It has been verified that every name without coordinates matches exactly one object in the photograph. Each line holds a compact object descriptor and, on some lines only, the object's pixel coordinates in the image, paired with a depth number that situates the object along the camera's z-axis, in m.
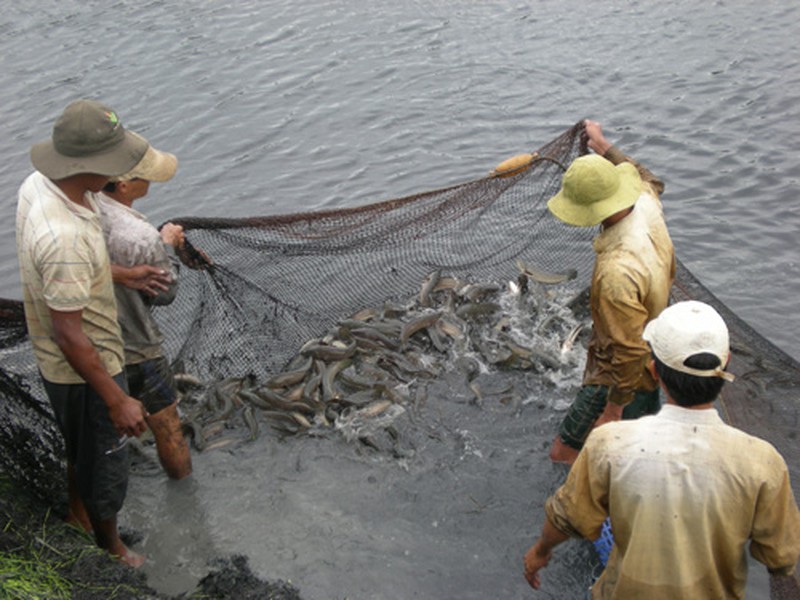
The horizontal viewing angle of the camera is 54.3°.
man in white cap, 2.75
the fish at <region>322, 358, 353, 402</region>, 6.44
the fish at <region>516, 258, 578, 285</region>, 7.60
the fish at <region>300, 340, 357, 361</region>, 6.75
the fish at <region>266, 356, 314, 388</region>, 6.51
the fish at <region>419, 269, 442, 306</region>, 7.44
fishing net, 5.16
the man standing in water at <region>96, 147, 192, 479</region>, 4.45
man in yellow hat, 4.24
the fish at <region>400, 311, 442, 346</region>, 6.96
